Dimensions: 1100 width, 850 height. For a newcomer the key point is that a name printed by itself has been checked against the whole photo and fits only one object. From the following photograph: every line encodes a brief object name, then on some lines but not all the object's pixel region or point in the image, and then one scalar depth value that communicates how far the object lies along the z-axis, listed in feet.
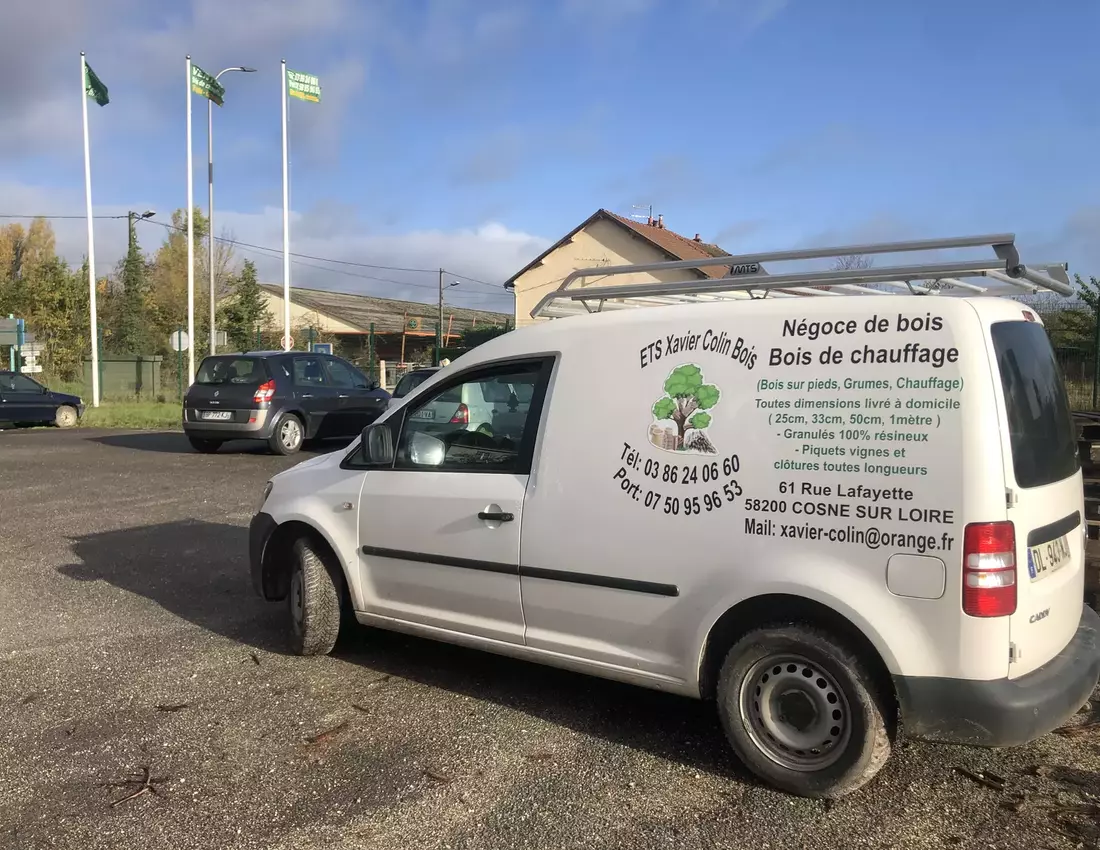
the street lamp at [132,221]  153.78
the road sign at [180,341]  82.99
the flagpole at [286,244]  95.14
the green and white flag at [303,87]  98.94
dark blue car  69.31
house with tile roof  114.42
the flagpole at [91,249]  91.30
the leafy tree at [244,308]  144.05
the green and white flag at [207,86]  94.02
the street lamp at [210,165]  94.53
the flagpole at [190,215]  93.55
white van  10.20
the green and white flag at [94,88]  91.81
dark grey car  47.32
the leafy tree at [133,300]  145.07
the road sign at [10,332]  89.04
